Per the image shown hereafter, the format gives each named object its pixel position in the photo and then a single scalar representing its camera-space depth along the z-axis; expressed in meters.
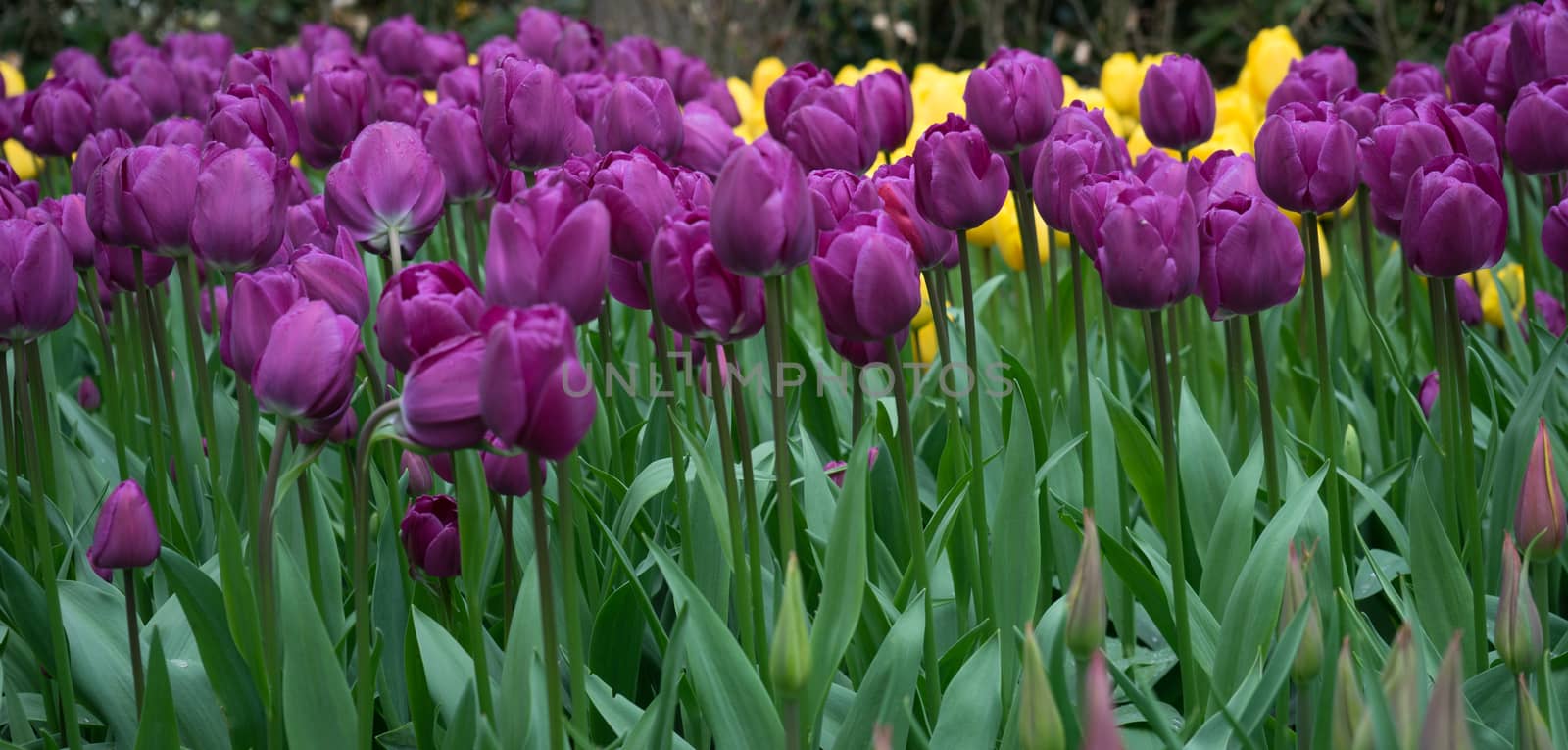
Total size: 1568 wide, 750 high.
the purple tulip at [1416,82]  2.29
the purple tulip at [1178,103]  2.13
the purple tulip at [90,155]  2.03
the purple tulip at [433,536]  1.81
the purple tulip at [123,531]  1.75
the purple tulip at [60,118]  2.38
